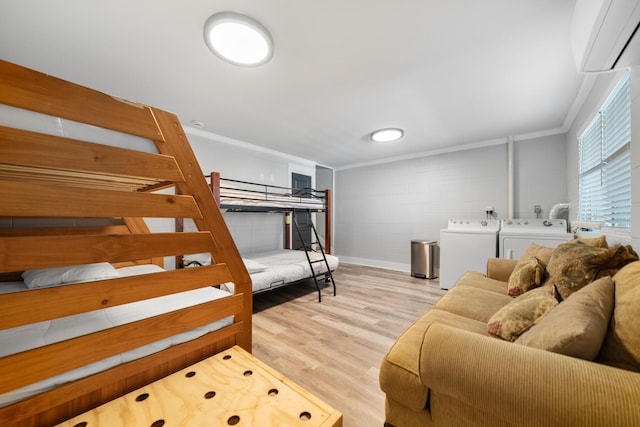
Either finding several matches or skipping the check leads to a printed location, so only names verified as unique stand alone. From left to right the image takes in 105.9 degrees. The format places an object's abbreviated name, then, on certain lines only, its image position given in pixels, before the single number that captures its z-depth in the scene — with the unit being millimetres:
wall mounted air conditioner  989
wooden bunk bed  697
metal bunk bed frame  2875
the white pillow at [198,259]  2989
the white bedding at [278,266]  2816
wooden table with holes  708
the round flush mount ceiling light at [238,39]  1479
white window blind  1660
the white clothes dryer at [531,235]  2875
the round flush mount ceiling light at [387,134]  3300
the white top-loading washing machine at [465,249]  3244
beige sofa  641
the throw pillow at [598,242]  1574
